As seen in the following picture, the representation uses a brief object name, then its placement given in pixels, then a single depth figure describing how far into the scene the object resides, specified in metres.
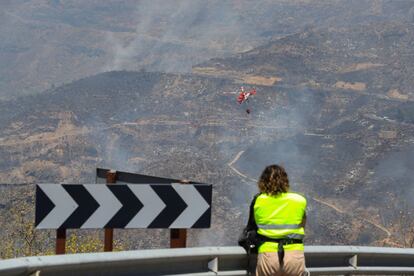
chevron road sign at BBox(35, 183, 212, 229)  10.42
